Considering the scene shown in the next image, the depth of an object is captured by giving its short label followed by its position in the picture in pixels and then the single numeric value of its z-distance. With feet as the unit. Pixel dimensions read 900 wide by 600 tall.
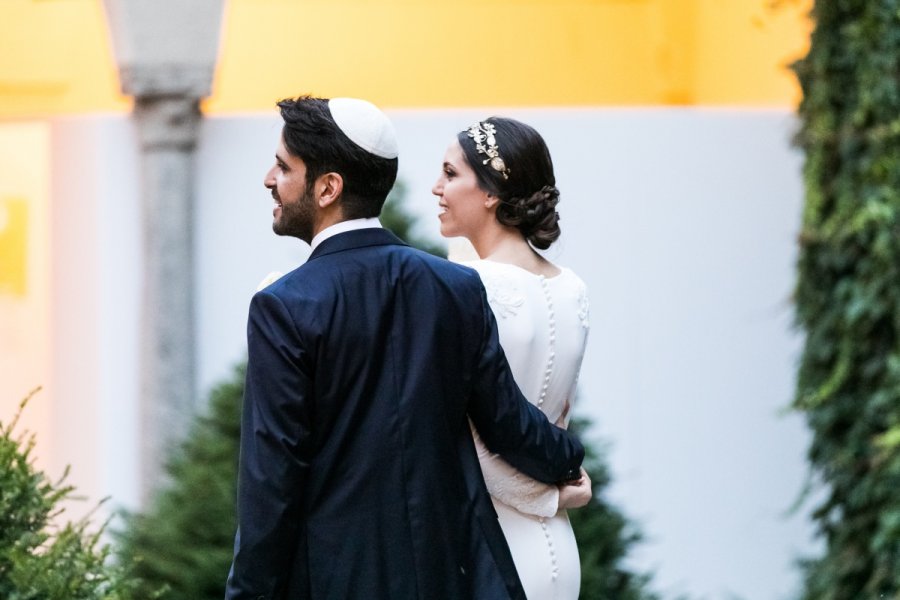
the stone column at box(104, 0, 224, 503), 42.22
